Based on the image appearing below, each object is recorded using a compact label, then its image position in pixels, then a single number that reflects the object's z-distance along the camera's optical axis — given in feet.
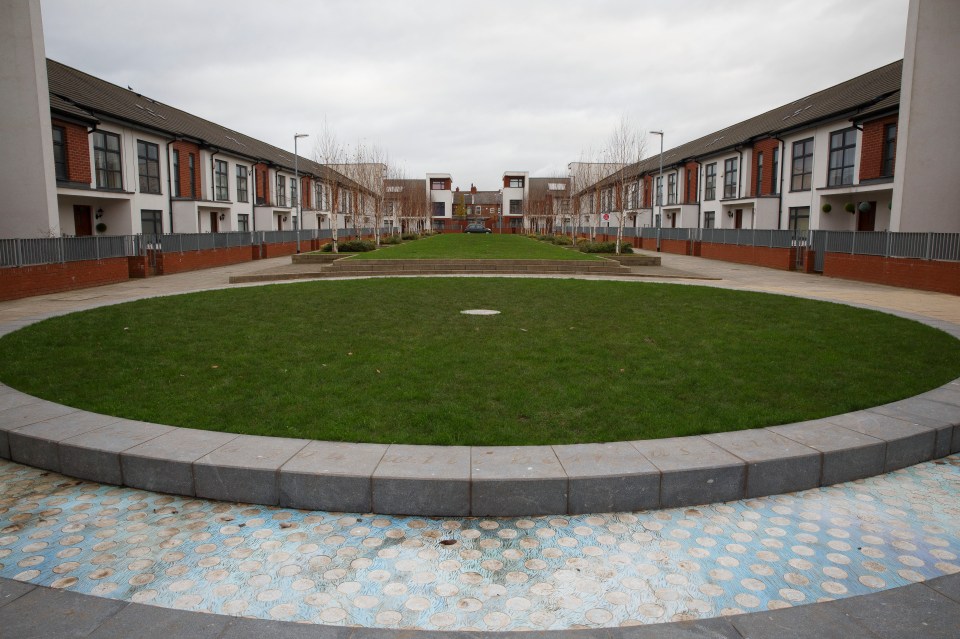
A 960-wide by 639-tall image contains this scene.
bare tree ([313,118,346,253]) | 124.57
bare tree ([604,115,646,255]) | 117.91
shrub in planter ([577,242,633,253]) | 109.44
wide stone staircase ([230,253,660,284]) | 75.20
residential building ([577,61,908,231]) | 81.82
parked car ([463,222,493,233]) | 321.07
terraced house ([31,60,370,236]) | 77.46
